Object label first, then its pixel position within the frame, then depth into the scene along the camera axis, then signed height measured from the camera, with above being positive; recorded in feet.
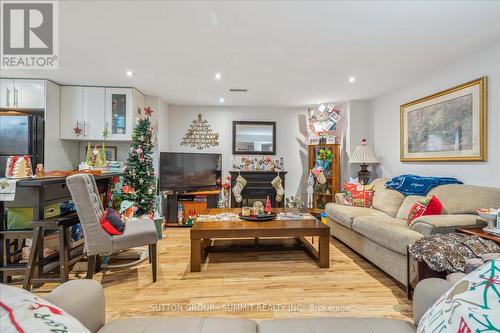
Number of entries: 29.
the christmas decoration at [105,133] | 12.77 +1.80
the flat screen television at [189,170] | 14.94 -0.17
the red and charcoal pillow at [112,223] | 7.69 -1.81
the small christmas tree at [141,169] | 12.26 -0.08
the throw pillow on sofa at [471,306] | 2.26 -1.38
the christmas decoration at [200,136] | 17.08 +2.22
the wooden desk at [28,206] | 7.04 -1.29
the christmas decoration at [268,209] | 10.83 -1.86
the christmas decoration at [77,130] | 12.76 +1.95
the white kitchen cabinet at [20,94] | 11.41 +3.48
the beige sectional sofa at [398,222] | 7.32 -1.99
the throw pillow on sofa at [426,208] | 8.33 -1.39
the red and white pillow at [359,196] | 12.30 -1.43
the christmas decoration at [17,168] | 7.11 -0.03
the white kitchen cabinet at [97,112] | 12.85 +2.95
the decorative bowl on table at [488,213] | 6.73 -1.28
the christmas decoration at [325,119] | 15.94 +3.19
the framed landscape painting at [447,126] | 8.82 +1.79
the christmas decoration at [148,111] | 12.83 +2.97
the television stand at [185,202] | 14.89 -2.19
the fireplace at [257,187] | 16.17 -1.30
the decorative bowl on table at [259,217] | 9.95 -2.07
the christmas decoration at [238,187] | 15.61 -1.25
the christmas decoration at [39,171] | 7.98 -0.13
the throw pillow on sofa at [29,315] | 1.87 -1.22
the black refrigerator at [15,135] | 10.70 +1.42
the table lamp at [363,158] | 13.91 +0.56
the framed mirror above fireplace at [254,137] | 17.17 +2.13
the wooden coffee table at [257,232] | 8.69 -2.31
